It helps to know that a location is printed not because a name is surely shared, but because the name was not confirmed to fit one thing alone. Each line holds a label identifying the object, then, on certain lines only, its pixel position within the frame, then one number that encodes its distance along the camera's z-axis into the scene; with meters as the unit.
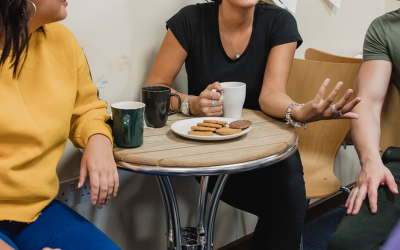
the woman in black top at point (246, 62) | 1.23
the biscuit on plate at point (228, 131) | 1.00
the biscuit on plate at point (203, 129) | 1.04
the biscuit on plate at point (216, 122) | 1.10
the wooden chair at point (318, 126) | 1.61
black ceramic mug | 1.05
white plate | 0.98
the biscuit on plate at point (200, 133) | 1.00
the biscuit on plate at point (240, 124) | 1.04
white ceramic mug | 1.15
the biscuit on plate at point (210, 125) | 1.06
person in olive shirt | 0.95
